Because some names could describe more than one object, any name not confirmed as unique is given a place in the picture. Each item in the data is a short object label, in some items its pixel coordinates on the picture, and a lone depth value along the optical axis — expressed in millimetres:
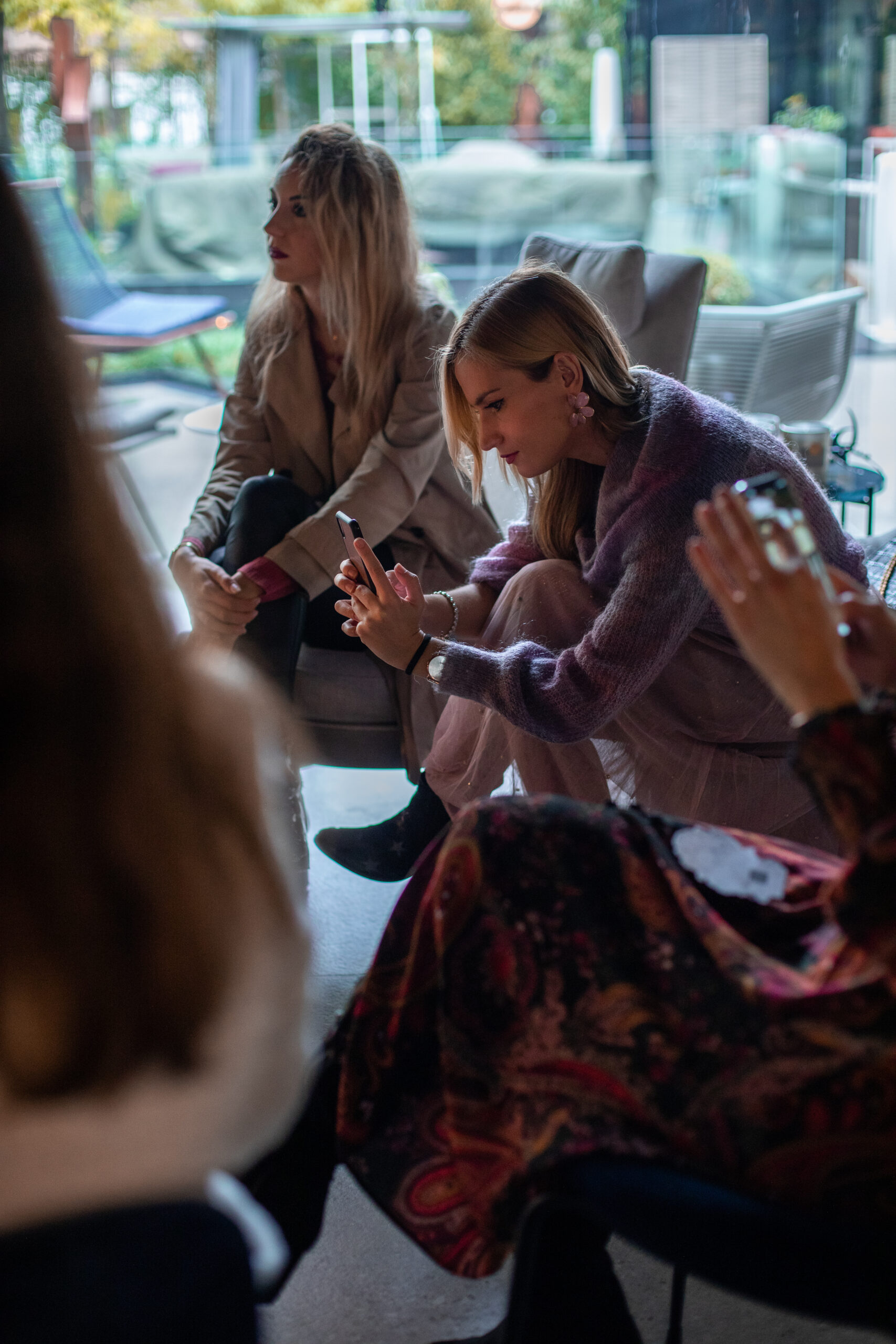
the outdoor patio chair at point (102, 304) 4602
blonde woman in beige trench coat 1997
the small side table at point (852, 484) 2436
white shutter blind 5539
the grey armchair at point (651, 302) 2406
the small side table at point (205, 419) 3146
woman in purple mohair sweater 1479
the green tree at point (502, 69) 6965
